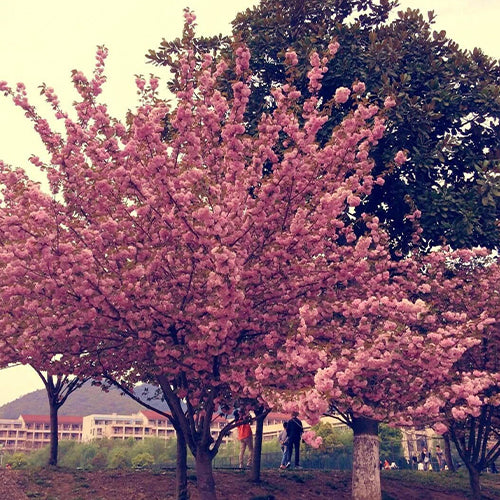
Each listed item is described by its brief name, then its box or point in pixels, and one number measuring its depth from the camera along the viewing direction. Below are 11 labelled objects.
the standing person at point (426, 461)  42.16
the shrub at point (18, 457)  54.30
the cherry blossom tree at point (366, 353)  9.16
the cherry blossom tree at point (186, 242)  9.60
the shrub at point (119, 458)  66.56
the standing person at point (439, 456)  37.69
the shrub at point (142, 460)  61.37
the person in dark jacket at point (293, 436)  18.72
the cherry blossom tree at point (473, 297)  14.42
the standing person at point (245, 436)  19.41
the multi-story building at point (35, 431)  142.75
